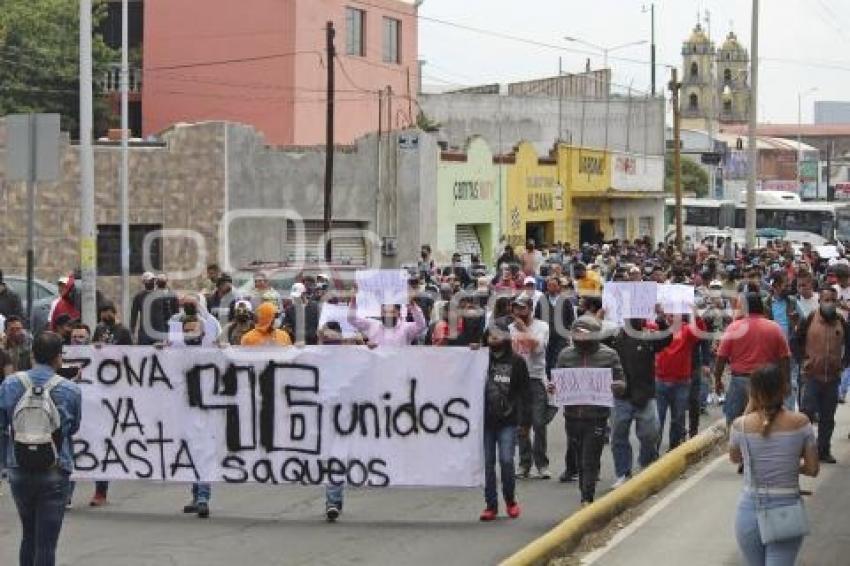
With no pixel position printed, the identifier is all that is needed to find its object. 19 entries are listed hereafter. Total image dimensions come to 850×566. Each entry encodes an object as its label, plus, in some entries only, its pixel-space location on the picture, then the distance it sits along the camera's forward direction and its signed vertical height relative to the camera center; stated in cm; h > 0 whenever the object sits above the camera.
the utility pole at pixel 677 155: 5175 +250
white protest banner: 1302 -143
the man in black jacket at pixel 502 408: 1267 -131
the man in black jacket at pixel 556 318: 1934 -96
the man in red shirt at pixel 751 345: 1457 -95
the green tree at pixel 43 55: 5656 +589
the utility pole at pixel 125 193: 3369 +80
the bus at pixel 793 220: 7519 +74
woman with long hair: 820 -111
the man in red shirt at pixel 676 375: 1556 -129
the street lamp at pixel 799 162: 14412 +637
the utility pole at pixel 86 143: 2264 +121
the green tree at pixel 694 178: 11662 +402
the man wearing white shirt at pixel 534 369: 1482 -120
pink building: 5306 +541
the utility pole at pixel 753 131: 4238 +265
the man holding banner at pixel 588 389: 1306 -120
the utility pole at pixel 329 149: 4025 +201
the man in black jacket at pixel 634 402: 1423 -140
